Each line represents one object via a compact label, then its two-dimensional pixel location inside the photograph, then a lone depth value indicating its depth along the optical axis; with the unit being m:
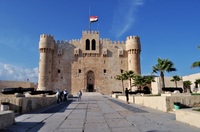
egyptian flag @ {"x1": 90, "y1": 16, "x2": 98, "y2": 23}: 36.12
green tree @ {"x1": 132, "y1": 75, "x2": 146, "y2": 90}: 28.29
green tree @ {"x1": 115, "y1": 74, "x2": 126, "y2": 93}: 29.27
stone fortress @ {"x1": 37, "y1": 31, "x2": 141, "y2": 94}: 33.39
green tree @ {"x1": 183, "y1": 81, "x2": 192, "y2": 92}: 32.65
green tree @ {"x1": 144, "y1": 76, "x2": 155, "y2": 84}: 29.33
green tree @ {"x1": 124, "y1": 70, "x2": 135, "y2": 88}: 28.51
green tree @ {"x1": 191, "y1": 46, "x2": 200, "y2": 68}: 8.46
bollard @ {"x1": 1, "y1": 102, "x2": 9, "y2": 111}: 6.09
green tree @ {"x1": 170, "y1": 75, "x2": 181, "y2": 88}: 31.11
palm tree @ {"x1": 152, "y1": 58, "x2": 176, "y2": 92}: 21.19
